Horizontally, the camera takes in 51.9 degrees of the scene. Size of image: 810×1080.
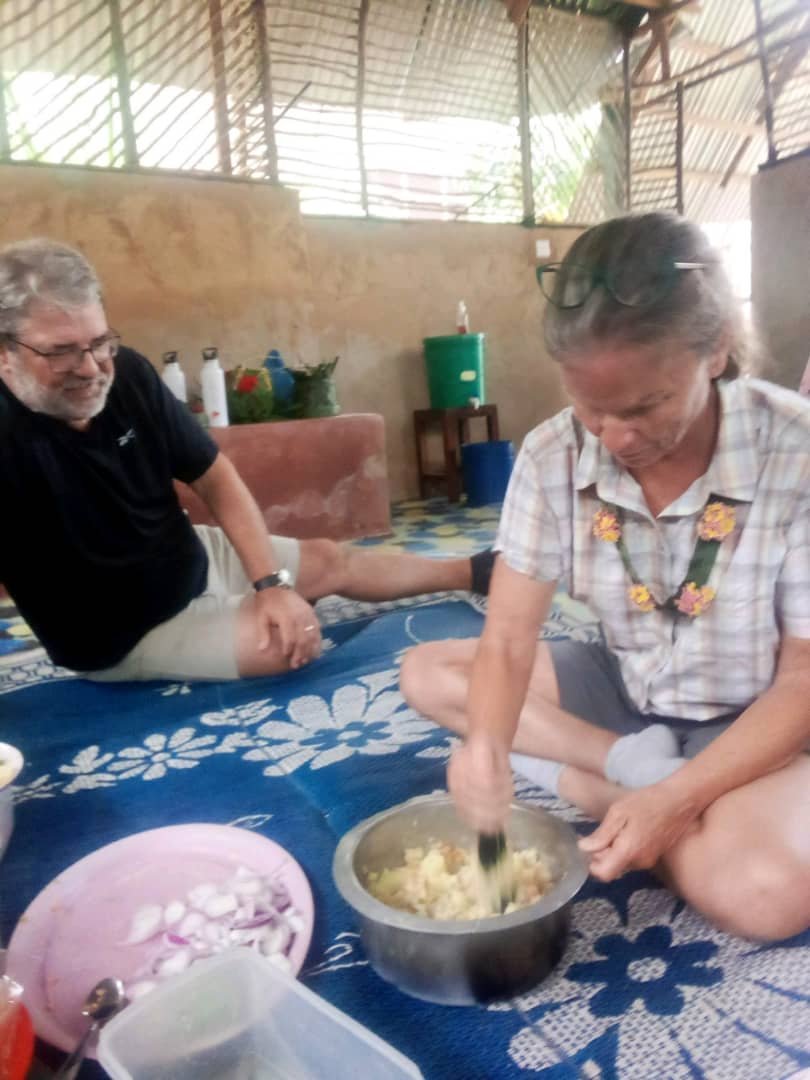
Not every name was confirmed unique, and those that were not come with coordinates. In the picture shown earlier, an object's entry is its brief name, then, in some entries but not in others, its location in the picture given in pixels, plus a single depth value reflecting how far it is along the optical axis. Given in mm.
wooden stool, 3863
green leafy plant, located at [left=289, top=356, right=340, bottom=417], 3203
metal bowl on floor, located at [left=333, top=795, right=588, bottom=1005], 759
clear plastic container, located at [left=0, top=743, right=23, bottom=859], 1004
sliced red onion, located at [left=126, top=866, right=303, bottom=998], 882
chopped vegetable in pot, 853
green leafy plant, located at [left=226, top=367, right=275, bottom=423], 3062
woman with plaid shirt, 772
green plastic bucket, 3834
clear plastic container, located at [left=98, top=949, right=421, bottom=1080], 635
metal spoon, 765
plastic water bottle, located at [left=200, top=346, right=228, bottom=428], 2959
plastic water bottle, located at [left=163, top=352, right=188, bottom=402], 2945
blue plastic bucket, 3744
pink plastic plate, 855
